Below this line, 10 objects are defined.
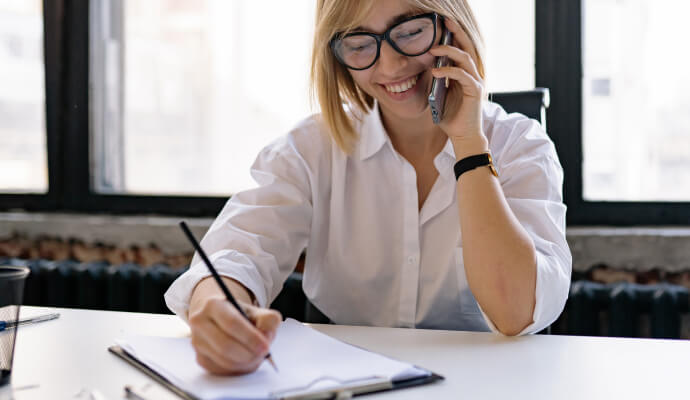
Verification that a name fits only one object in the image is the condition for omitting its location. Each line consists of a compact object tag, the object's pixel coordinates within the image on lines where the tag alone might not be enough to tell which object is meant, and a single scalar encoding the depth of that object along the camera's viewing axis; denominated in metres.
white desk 0.75
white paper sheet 0.72
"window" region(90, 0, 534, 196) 2.18
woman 1.09
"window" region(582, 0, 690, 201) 1.90
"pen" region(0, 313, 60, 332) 1.07
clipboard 0.71
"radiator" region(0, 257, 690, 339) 1.71
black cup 0.72
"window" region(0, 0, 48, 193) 2.39
